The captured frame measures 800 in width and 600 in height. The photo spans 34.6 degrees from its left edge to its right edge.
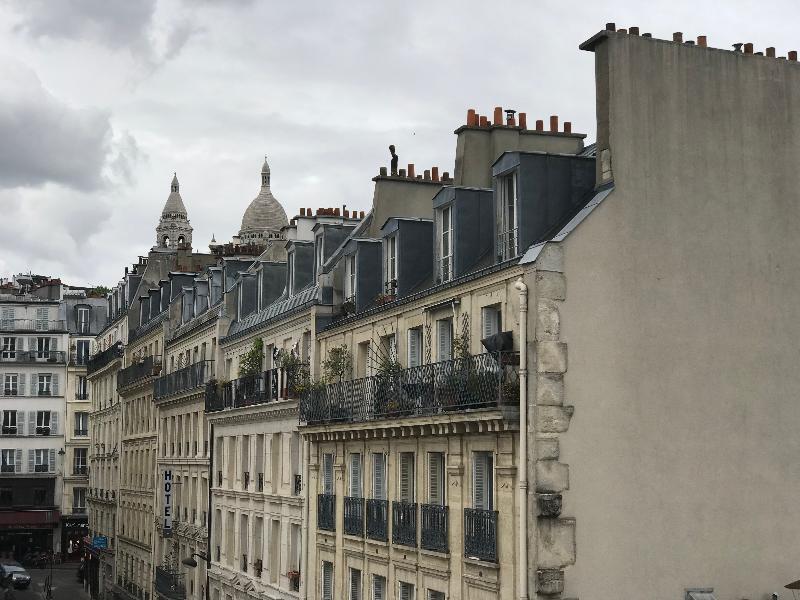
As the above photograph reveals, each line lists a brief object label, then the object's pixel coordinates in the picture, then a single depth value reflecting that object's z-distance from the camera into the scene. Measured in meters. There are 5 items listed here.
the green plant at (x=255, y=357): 36.06
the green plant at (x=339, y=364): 28.78
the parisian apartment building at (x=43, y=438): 87.12
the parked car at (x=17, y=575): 70.19
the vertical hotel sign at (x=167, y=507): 47.78
